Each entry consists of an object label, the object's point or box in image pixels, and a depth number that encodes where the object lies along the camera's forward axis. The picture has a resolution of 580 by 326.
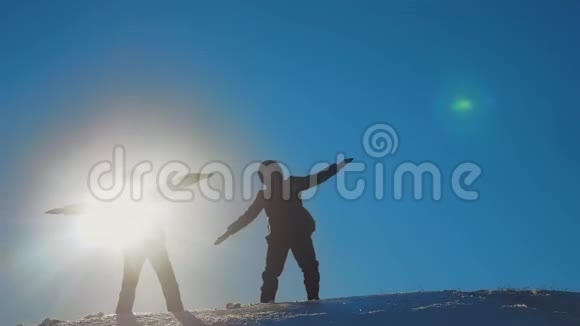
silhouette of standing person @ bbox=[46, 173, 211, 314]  10.73
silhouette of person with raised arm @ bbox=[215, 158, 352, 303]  12.25
